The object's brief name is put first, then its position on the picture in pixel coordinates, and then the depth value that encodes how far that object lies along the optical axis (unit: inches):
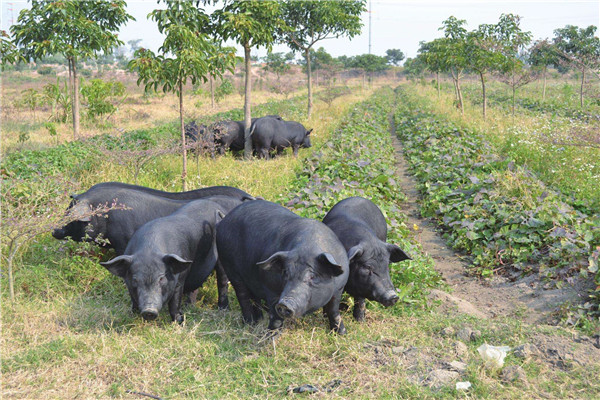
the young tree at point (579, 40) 1245.1
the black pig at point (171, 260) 187.6
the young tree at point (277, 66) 1686.8
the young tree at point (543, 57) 1233.6
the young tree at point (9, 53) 465.0
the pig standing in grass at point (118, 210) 240.5
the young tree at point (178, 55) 329.7
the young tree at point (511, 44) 787.4
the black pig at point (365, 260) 185.9
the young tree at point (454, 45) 840.3
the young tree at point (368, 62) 2305.6
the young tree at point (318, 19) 756.6
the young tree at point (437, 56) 973.2
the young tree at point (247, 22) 433.4
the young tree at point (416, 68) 2057.1
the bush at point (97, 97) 704.0
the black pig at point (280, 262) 165.3
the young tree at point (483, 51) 766.5
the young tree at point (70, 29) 497.4
